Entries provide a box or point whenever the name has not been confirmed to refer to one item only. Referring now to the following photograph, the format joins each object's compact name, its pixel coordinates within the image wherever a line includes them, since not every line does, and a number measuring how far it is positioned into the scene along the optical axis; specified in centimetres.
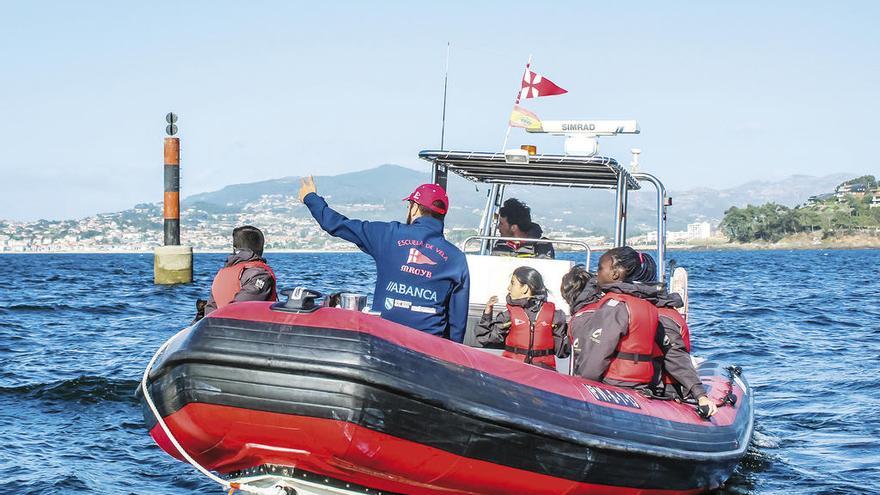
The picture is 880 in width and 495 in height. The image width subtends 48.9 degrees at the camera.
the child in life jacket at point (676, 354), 610
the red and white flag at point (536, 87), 912
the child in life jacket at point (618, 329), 560
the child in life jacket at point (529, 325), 654
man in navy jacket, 511
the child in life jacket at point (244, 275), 613
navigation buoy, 2588
